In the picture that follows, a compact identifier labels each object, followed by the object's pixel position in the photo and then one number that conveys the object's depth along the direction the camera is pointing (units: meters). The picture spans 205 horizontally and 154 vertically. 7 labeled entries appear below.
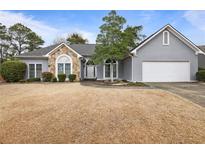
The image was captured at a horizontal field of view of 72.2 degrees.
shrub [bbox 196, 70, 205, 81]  13.03
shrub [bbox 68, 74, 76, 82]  14.41
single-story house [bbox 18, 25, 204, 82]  13.29
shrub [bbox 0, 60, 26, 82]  14.38
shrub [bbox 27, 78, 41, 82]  14.70
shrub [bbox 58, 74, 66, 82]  14.28
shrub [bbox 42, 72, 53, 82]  14.48
